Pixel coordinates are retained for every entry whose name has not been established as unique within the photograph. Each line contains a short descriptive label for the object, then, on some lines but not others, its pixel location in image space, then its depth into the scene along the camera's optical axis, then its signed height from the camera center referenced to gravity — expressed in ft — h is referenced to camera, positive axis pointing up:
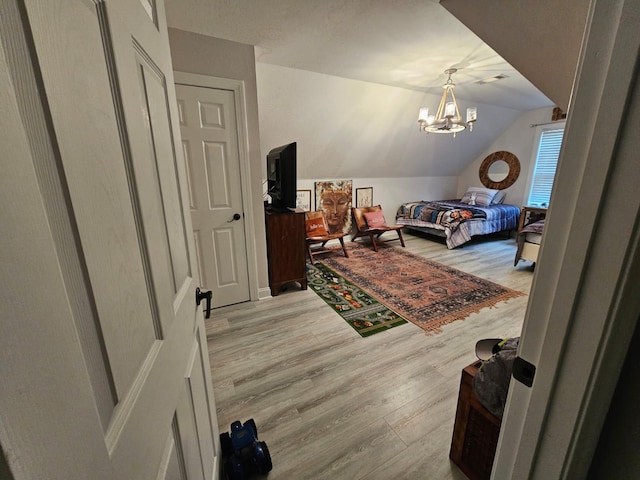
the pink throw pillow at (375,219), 15.70 -2.34
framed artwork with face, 15.51 -1.34
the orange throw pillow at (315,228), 13.93 -2.52
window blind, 15.60 +0.76
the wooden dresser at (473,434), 3.72 -3.66
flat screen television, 8.86 +0.06
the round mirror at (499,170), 17.56 +0.60
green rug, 8.11 -4.25
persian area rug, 8.71 -4.15
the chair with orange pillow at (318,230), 13.64 -2.64
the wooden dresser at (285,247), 9.51 -2.46
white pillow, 17.62 -1.17
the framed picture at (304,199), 14.88 -1.11
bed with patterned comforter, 14.90 -2.32
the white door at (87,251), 0.76 -0.30
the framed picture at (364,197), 16.71 -1.11
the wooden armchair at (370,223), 15.11 -2.54
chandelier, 9.32 +2.15
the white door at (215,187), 7.47 -0.24
